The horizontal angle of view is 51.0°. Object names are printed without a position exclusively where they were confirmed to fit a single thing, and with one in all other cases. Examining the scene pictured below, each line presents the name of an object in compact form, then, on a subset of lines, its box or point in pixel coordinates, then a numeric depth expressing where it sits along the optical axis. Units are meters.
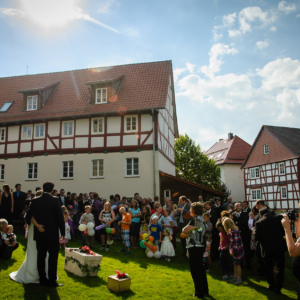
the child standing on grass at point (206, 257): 8.50
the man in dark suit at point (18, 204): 13.54
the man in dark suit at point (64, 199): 14.19
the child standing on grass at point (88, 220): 10.84
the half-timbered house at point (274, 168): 30.41
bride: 6.49
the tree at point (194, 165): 40.38
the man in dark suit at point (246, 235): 9.23
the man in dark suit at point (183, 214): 10.11
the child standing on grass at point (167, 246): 10.06
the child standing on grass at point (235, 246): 7.56
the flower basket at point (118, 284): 6.43
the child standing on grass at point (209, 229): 9.71
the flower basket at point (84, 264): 7.35
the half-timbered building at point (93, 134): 21.25
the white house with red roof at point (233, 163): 44.50
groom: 6.19
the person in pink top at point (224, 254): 8.07
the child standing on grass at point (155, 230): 10.46
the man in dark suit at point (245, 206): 10.38
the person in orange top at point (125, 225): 10.92
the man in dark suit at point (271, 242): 6.71
